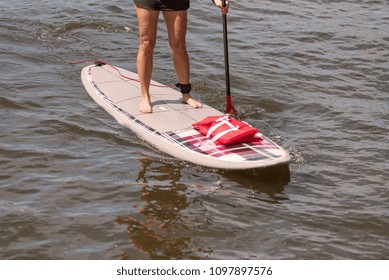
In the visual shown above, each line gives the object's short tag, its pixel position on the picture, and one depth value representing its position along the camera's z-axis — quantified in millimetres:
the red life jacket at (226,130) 14242
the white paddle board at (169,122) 13969
